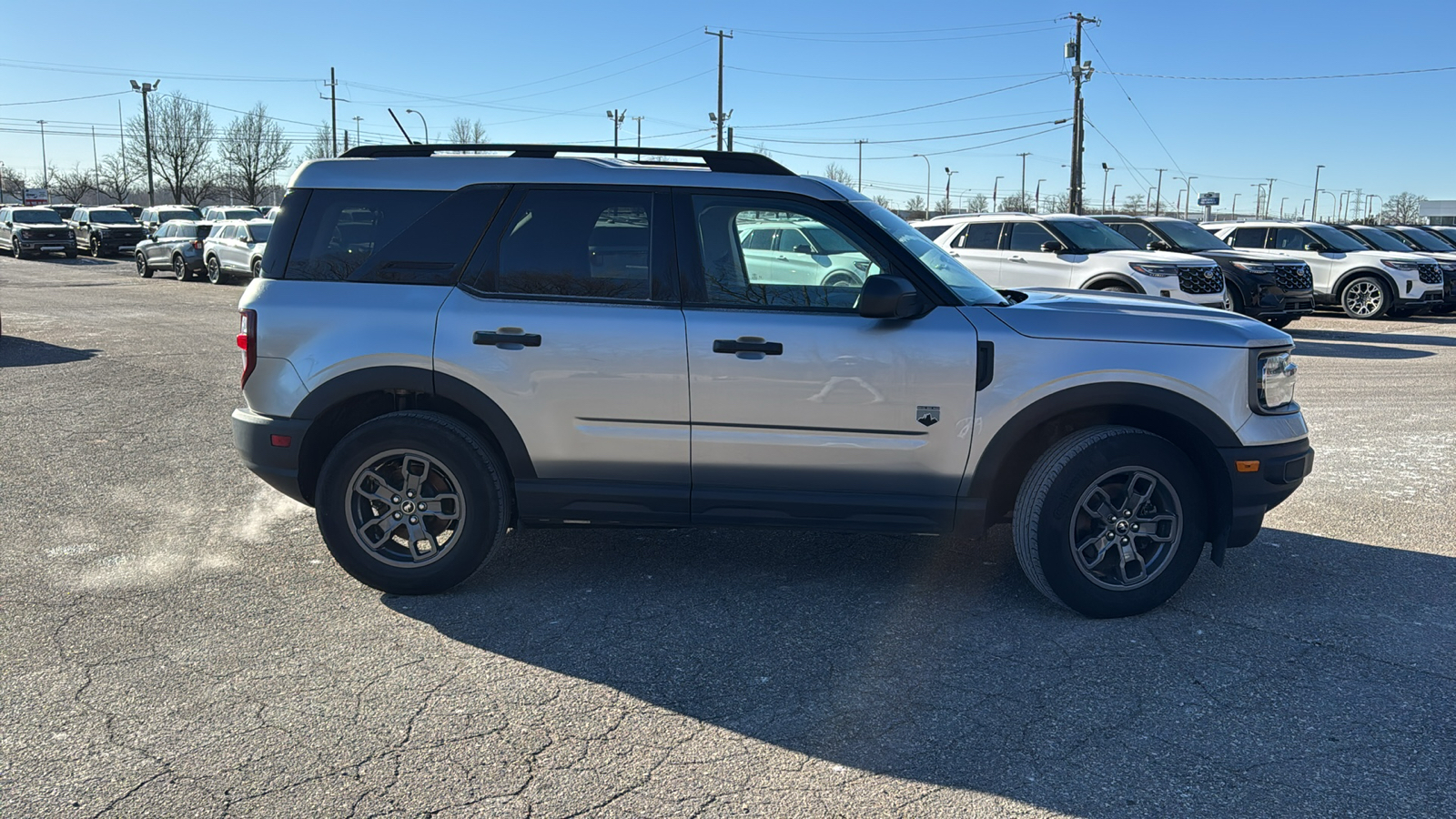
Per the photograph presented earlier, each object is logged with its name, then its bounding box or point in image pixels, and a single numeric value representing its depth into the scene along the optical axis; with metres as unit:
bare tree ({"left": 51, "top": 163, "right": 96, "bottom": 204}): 102.94
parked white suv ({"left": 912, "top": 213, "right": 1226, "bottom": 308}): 13.79
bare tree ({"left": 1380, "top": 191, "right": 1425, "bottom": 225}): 127.88
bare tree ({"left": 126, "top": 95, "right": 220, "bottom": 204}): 76.31
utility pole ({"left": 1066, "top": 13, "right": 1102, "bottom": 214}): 38.38
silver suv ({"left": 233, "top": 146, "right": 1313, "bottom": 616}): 4.47
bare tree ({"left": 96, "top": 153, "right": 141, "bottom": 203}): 83.60
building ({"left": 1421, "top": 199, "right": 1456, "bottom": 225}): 136.25
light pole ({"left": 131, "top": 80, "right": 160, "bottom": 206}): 63.86
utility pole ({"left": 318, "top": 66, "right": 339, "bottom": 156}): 63.59
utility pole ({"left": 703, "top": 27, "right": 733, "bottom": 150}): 52.81
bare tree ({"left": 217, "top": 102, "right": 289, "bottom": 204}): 77.62
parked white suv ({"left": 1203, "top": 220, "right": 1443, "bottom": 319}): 19.05
